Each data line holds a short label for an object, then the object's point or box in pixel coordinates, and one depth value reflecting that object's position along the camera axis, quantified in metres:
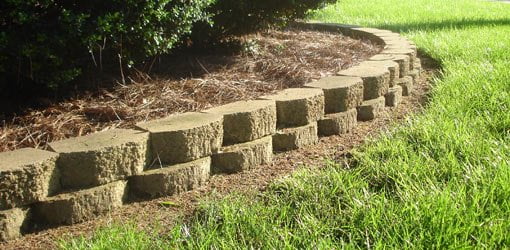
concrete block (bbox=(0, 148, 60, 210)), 2.31
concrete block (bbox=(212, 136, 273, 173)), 3.04
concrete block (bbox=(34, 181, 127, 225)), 2.50
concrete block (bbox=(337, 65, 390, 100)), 4.01
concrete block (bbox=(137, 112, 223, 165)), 2.77
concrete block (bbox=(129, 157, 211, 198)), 2.75
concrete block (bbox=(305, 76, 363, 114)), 3.64
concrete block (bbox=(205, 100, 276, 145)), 3.07
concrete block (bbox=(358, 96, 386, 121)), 3.98
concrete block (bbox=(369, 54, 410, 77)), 4.68
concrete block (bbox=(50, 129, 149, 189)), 2.51
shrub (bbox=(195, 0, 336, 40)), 4.28
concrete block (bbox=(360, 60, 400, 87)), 4.39
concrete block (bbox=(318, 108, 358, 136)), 3.63
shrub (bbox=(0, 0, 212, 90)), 2.78
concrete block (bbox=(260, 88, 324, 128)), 3.35
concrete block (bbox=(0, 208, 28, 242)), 2.36
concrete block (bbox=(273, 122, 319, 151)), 3.36
